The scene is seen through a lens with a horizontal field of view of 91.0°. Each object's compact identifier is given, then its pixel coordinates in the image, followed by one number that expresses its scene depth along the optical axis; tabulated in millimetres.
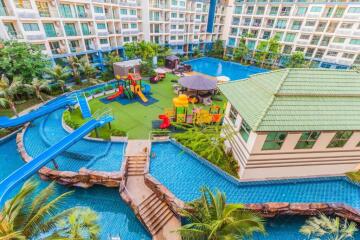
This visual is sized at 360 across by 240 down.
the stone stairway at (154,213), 11477
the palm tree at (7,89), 17422
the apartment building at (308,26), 35781
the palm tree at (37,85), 20500
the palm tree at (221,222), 7820
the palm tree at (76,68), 26906
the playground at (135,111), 19012
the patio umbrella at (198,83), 24250
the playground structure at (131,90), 25094
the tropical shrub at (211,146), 14109
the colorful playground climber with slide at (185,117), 19016
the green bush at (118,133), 17167
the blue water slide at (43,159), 11406
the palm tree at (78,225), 6676
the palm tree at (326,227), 7805
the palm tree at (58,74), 23438
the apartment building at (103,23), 24594
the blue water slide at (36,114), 17141
